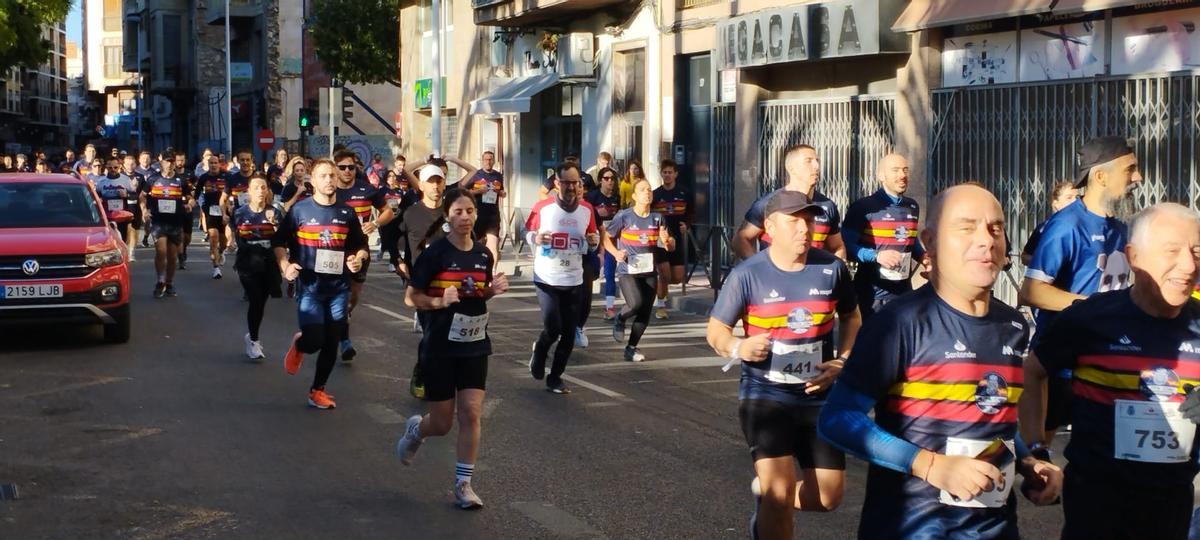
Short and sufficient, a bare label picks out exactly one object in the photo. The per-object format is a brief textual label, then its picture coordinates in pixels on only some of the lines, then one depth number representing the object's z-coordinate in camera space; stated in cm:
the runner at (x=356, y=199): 1284
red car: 1329
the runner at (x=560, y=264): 1110
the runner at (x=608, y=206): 1684
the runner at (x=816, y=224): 843
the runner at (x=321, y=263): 1046
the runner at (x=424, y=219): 1127
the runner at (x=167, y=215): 1880
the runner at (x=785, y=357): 584
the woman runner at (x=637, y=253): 1327
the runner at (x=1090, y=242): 651
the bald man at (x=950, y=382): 374
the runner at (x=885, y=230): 1000
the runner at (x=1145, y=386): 425
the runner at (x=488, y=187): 2081
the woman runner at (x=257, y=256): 1308
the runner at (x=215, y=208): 2170
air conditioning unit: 2727
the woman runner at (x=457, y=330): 752
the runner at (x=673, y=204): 1895
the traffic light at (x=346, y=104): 3328
